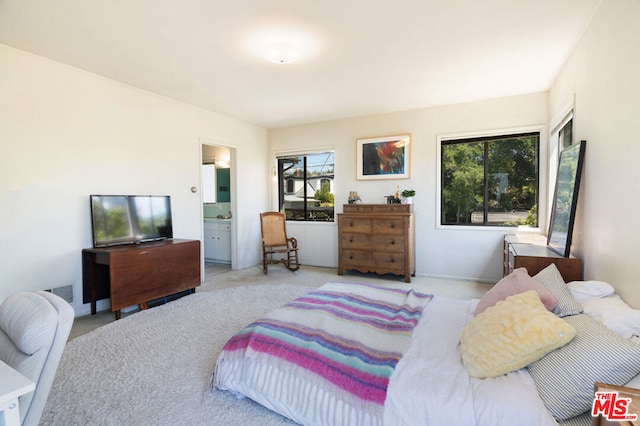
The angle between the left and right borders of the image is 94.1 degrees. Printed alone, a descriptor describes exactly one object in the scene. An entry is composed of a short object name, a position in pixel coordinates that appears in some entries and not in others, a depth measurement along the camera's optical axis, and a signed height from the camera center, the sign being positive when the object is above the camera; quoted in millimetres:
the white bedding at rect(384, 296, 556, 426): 1151 -804
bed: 1151 -778
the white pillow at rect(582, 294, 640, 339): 1354 -568
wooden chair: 5273 -666
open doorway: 5871 -176
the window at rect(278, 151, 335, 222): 5664 +316
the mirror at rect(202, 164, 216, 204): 6555 +442
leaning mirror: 2549 +9
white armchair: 1024 -497
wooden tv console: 3105 -779
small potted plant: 4703 +99
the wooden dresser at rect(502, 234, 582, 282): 2447 -514
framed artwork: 4883 +744
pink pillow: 1649 -533
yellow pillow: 1274 -621
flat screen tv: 3367 -184
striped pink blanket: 1384 -797
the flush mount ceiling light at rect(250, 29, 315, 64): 2619 +1475
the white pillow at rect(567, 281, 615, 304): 1788 -557
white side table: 824 -527
